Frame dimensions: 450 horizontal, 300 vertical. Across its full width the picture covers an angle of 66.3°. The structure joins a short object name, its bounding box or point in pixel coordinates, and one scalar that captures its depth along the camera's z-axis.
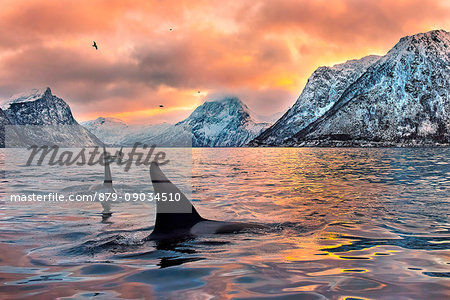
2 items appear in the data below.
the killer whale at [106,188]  16.97
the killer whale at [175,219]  9.38
